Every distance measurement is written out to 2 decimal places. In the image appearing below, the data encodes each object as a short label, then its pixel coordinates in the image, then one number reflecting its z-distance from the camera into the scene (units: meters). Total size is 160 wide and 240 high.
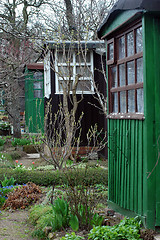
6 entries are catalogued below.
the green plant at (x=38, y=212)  5.75
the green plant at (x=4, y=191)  7.07
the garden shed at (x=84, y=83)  12.80
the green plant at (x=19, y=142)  16.36
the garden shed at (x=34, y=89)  20.88
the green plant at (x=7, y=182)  7.72
